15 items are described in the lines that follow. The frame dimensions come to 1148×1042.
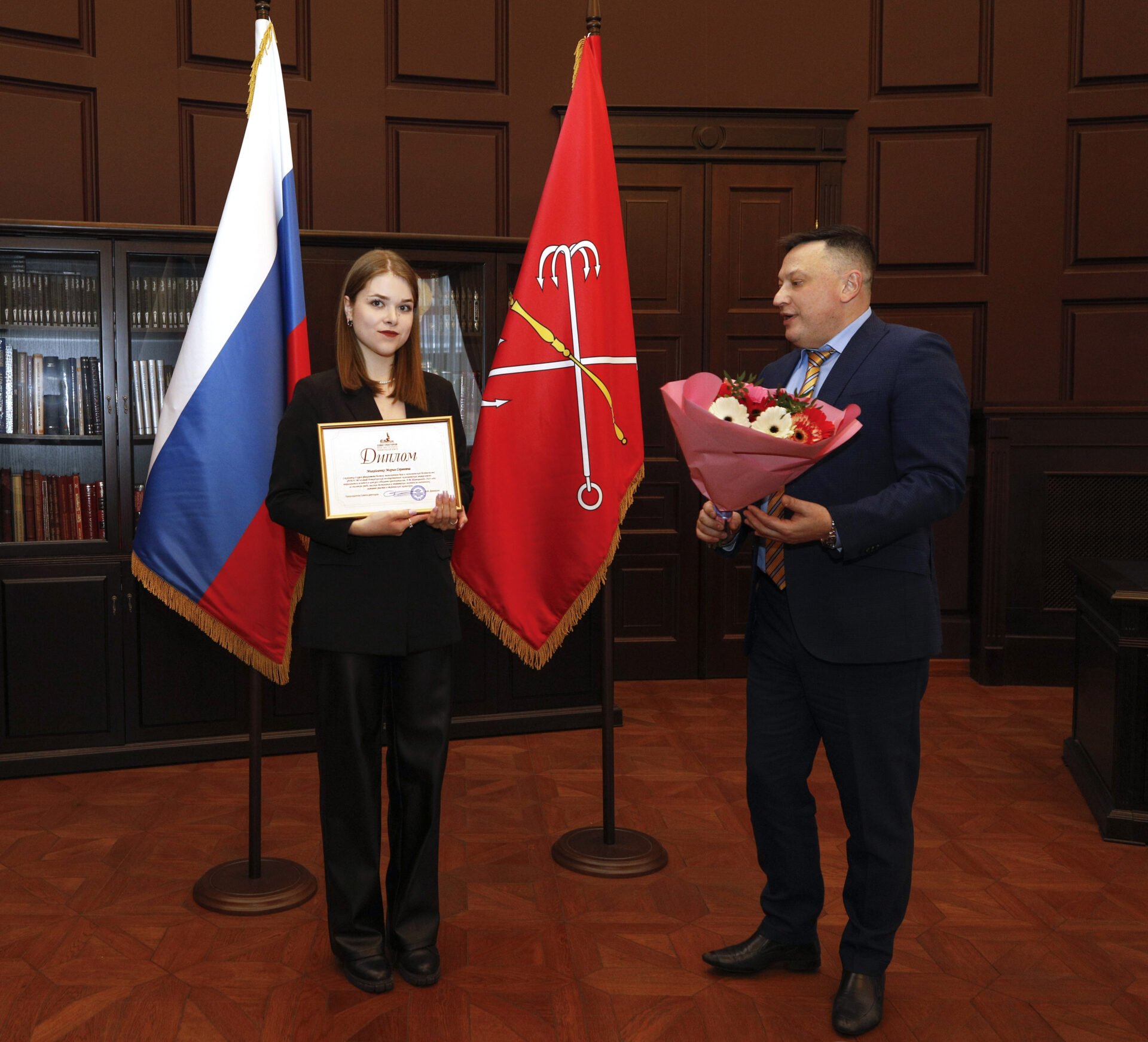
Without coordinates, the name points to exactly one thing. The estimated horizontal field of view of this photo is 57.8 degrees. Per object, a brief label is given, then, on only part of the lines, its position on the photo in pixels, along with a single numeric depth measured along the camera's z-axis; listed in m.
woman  2.34
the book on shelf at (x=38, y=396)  4.09
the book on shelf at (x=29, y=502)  4.08
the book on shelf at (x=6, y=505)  4.07
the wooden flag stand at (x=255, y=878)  2.87
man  2.10
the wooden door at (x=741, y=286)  5.61
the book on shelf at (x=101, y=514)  4.12
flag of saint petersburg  3.01
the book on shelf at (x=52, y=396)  4.10
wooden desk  3.35
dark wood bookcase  4.02
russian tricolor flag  2.85
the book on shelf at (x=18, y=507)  4.07
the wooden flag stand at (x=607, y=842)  3.14
